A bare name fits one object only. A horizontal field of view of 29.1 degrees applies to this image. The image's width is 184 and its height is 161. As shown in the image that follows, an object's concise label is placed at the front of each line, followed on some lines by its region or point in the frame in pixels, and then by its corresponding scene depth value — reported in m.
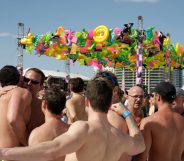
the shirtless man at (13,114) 3.22
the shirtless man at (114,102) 2.77
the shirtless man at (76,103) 5.66
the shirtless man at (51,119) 2.77
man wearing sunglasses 3.60
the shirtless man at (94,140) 1.88
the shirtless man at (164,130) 3.05
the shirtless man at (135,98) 3.64
